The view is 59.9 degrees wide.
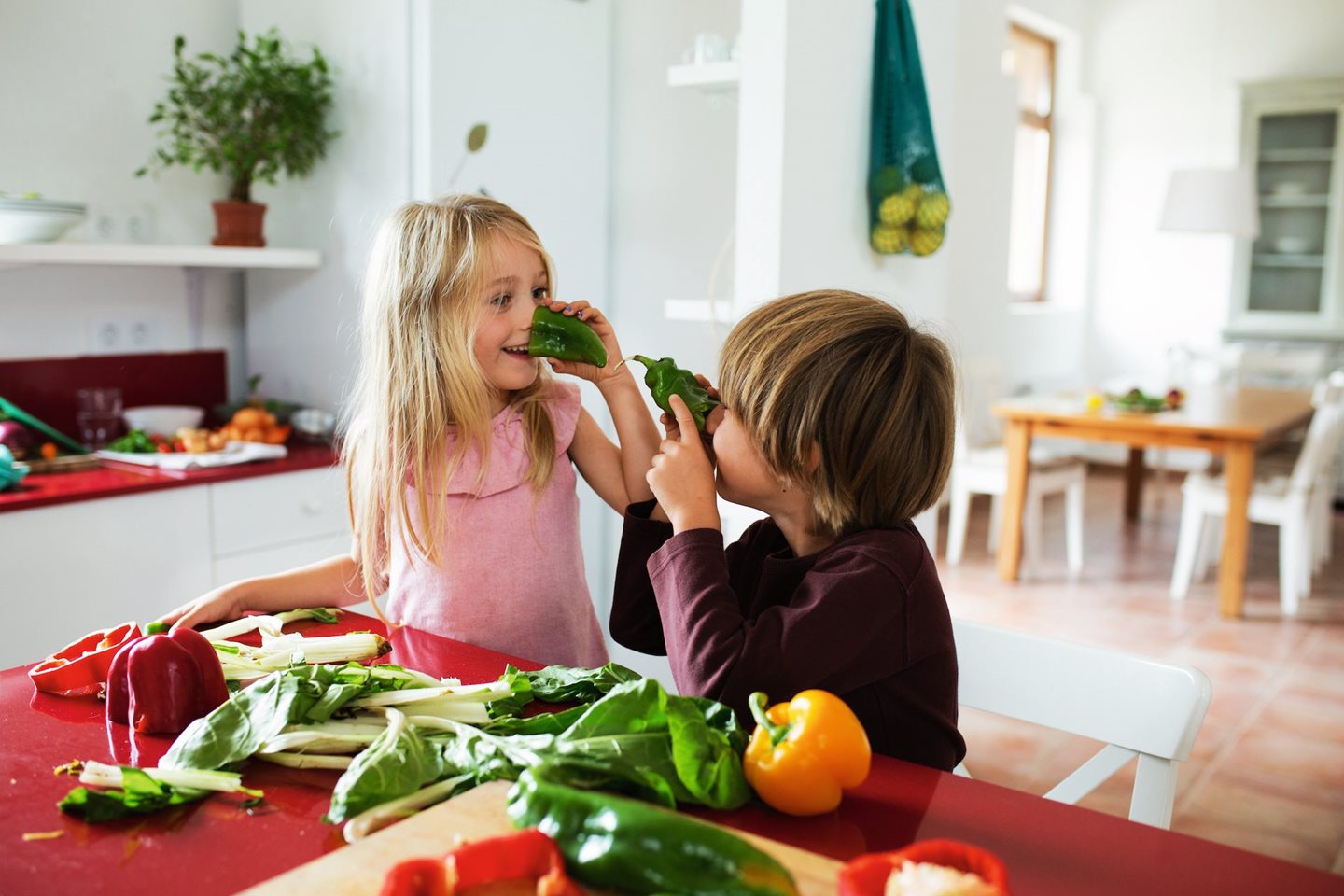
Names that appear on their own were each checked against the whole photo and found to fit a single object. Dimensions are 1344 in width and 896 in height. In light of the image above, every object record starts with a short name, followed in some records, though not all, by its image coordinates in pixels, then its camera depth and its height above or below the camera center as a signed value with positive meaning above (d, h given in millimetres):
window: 7074 +791
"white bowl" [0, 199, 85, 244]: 2436 +104
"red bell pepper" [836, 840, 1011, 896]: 717 -356
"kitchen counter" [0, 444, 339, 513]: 2266 -435
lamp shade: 5555 +457
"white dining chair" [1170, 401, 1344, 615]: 4402 -794
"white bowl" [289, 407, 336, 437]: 2924 -363
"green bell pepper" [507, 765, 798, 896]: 728 -359
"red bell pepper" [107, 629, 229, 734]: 1070 -378
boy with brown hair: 1123 -246
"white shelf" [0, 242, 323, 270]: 2467 +37
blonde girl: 1553 -226
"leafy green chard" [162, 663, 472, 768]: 978 -378
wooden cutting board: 743 -382
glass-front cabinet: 6578 +499
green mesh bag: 2459 +295
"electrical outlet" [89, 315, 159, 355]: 2918 -159
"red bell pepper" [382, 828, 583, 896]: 711 -363
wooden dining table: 4359 -526
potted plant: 2766 +367
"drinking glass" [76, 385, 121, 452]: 2818 -352
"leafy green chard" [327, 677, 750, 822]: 888 -368
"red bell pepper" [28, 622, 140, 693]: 1170 -402
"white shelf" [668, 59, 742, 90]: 2285 +414
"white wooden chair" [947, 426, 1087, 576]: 4910 -827
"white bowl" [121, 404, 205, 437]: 2885 -363
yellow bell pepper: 892 -358
